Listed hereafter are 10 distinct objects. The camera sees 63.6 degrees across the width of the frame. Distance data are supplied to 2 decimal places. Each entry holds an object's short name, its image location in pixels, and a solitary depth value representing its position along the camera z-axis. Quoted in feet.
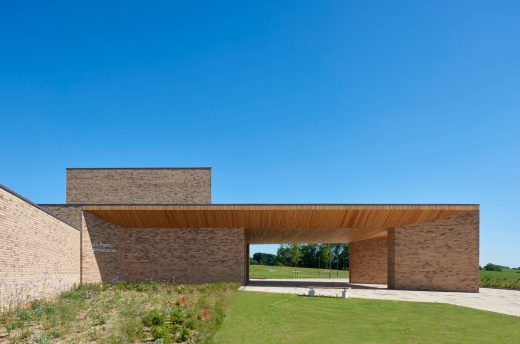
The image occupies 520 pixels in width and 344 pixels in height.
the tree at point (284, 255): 275.36
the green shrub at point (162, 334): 30.13
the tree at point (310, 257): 289.76
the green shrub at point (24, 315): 39.39
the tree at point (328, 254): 214.96
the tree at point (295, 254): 214.48
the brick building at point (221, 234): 81.10
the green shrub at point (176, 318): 36.01
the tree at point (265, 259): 320.54
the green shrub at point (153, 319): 35.42
